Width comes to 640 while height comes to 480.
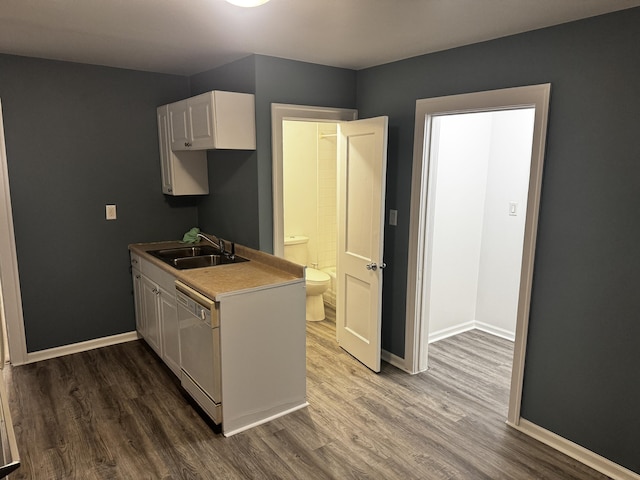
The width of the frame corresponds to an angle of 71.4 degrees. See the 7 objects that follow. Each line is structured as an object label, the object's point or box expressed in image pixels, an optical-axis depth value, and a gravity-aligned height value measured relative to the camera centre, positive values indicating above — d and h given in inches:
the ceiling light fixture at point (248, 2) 68.6 +26.5
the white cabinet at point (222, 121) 114.8 +14.2
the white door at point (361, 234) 124.2 -16.9
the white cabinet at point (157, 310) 121.3 -40.4
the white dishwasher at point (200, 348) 98.6 -40.7
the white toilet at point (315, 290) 171.5 -43.9
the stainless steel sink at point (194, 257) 132.7 -25.5
